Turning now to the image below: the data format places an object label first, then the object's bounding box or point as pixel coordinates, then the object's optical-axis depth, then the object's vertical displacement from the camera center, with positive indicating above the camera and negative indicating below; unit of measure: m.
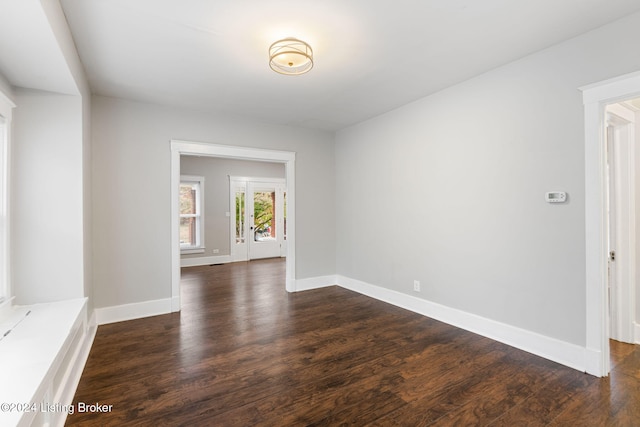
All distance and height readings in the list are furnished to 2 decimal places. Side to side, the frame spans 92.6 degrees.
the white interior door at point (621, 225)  2.93 -0.12
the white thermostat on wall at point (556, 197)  2.53 +0.14
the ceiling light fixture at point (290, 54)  2.40 +1.28
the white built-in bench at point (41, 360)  1.37 -0.79
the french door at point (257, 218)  8.02 -0.06
